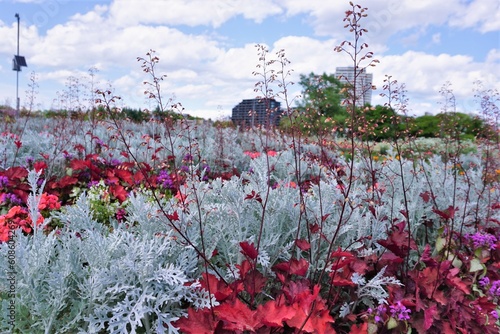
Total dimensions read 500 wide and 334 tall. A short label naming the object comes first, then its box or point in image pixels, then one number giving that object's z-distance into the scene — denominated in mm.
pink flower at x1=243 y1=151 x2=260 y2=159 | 5247
